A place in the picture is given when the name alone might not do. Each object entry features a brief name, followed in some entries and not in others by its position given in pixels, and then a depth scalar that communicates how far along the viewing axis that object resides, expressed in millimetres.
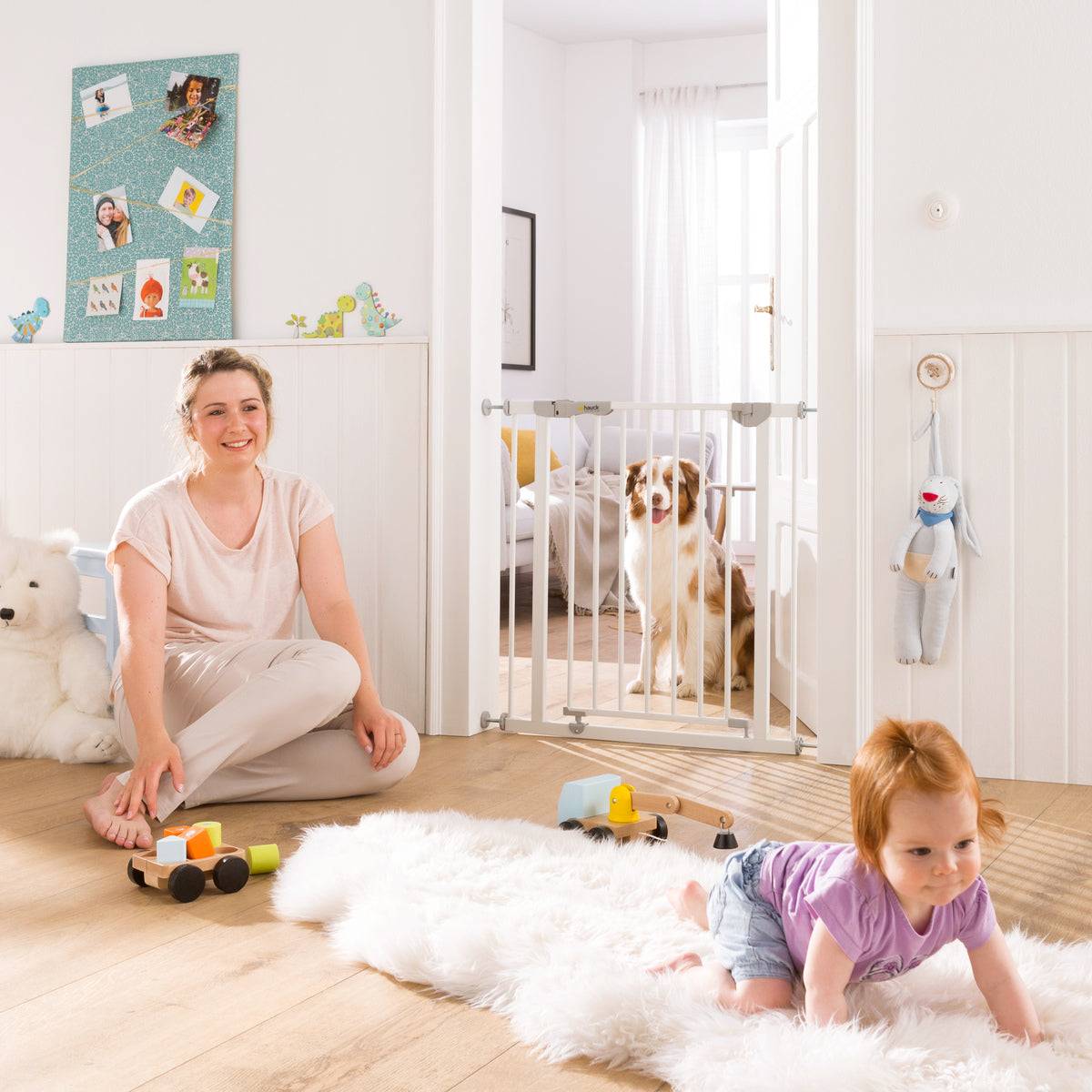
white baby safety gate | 2803
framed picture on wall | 6551
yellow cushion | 5516
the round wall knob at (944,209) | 2523
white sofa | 5047
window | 6941
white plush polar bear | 2613
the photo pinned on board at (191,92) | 3127
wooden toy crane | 1982
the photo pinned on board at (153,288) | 3211
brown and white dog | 3262
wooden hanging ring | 2535
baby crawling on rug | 1154
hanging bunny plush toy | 2467
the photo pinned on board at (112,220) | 3260
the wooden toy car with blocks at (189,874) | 1731
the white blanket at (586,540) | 4961
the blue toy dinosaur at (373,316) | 2977
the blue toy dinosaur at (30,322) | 3387
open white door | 2902
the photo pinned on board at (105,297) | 3270
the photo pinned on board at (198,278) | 3150
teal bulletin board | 3137
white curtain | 6883
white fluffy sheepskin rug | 1156
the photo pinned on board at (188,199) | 3156
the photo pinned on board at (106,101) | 3242
